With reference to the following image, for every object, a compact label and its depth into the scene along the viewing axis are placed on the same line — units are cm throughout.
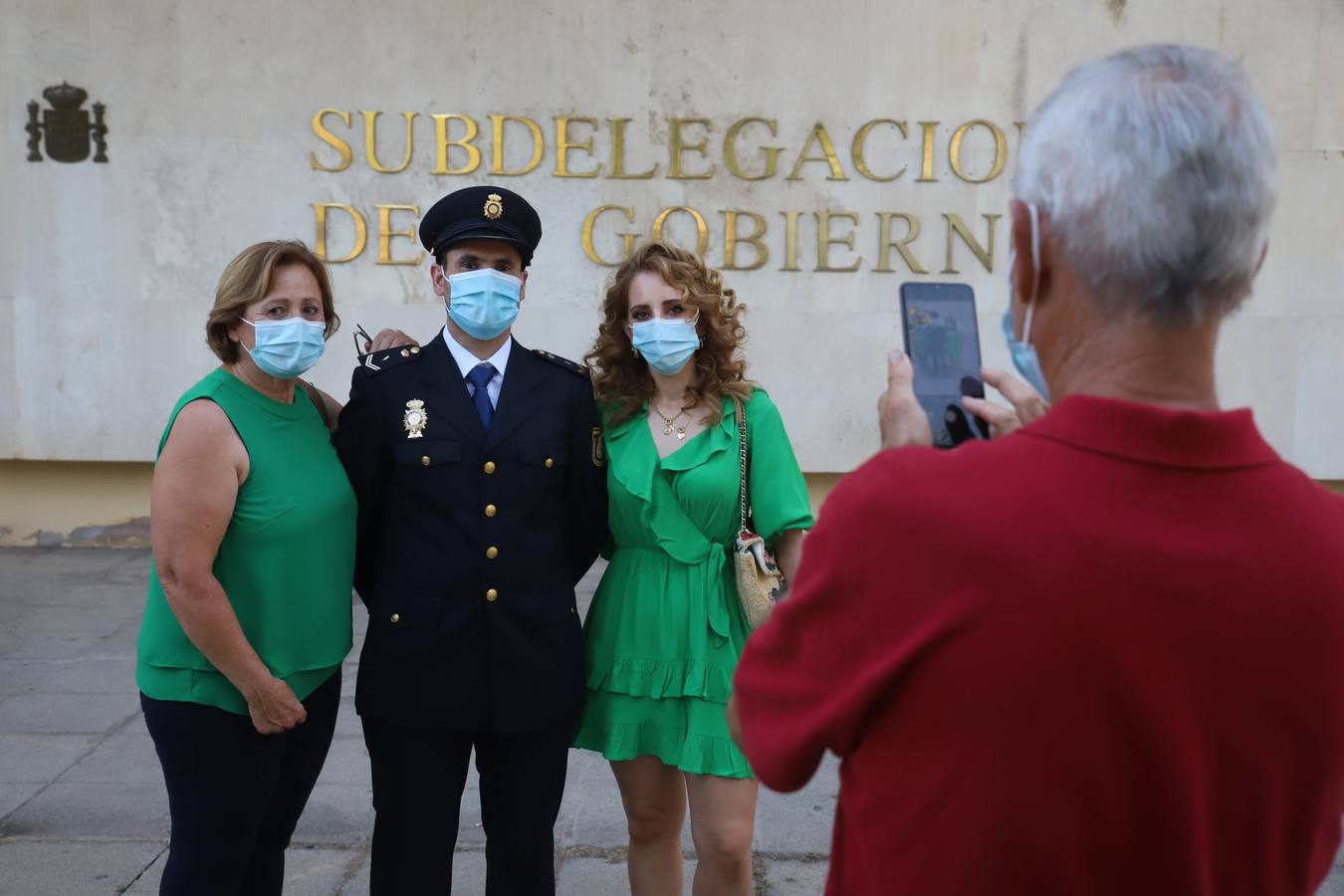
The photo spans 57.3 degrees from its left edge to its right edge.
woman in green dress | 288
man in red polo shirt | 104
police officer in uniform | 275
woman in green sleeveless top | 250
